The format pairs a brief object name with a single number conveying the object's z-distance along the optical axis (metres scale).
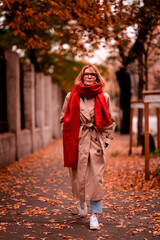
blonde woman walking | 4.52
